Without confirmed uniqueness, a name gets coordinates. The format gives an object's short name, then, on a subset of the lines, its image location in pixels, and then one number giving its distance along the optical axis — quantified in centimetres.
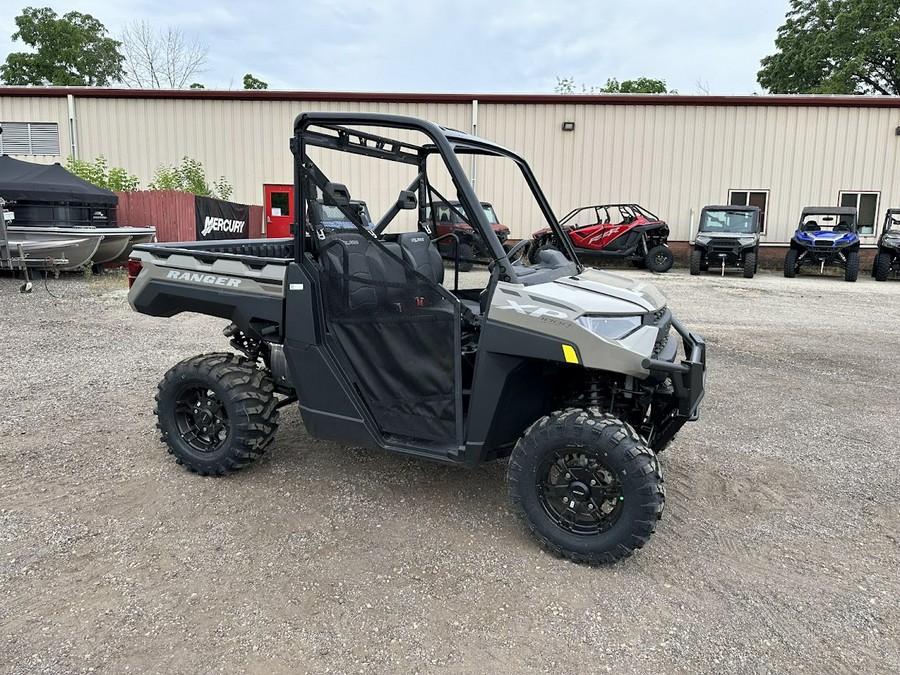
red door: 1881
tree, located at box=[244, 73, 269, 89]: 4550
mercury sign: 1408
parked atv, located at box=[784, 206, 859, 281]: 1560
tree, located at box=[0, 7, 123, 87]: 3975
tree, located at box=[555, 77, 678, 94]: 4194
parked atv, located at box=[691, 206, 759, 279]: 1585
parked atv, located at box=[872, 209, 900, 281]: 1572
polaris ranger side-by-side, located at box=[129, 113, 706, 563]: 280
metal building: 1805
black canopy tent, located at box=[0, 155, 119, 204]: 1104
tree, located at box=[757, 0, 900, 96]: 3003
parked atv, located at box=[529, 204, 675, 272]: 1638
